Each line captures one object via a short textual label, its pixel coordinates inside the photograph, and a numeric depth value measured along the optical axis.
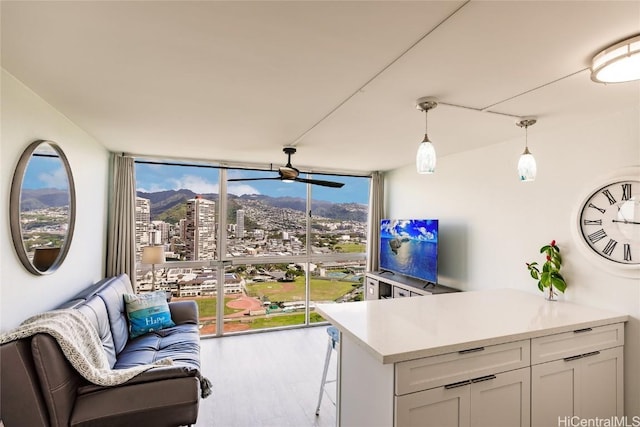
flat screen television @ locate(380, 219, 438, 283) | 3.69
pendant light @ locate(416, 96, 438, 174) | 1.83
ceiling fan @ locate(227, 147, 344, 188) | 3.24
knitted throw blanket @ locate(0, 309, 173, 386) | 1.64
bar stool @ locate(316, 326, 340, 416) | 2.55
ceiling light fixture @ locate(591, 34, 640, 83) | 1.32
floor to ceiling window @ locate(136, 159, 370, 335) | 4.15
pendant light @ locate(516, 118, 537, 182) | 2.13
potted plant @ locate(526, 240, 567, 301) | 2.50
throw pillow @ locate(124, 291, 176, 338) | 3.01
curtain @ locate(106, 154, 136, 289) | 3.72
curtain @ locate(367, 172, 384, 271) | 4.98
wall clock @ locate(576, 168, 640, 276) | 2.14
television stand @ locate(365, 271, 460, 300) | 3.64
